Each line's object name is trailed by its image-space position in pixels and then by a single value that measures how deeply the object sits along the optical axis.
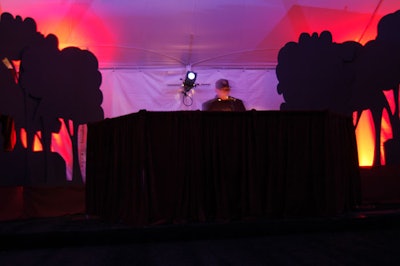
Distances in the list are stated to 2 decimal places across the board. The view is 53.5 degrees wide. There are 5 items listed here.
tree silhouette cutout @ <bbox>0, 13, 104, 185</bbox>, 6.04
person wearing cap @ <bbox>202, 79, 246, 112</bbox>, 6.86
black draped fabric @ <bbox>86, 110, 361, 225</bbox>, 4.61
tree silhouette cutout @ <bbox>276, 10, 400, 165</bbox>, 7.39
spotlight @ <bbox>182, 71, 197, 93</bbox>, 7.77
